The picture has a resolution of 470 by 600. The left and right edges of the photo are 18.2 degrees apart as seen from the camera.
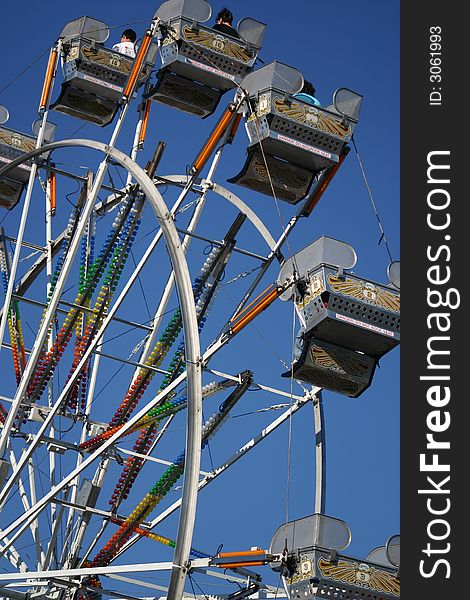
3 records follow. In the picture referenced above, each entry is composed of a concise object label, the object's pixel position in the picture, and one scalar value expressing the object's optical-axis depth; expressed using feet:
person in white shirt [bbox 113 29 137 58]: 70.44
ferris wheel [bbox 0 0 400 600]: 50.08
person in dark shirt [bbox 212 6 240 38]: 64.32
